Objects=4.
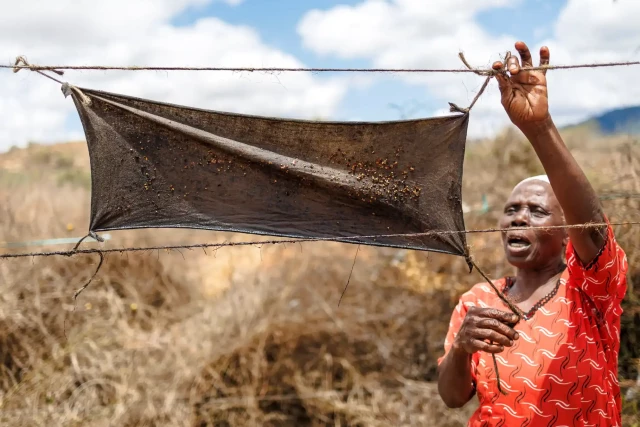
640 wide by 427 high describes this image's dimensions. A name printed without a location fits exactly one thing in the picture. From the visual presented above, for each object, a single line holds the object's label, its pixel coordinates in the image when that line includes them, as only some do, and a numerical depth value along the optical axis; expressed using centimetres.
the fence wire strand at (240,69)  213
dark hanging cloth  227
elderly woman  192
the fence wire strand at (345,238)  217
